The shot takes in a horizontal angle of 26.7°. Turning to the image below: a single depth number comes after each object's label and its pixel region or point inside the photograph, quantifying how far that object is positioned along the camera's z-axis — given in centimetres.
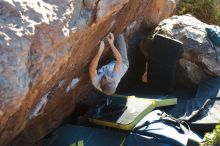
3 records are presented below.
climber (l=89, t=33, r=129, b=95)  674
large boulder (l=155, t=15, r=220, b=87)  853
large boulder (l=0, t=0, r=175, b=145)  466
